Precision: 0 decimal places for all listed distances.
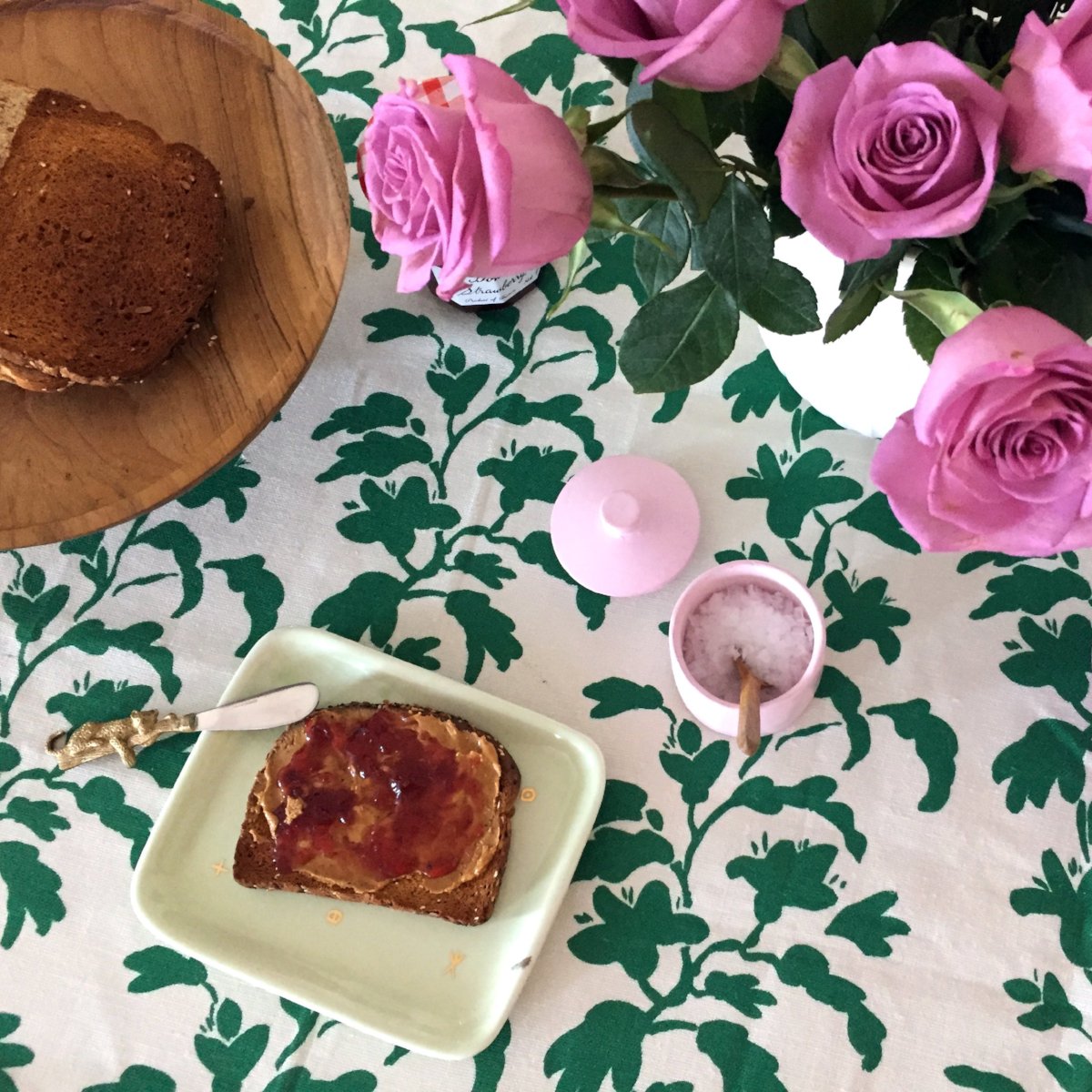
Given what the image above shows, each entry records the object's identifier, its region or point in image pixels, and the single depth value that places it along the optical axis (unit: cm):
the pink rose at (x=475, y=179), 33
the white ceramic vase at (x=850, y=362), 54
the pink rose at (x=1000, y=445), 32
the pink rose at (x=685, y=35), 30
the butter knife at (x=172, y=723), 66
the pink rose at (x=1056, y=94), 31
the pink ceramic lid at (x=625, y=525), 67
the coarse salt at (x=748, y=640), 62
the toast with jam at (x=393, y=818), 63
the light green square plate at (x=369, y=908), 62
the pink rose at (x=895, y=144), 31
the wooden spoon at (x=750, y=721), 58
